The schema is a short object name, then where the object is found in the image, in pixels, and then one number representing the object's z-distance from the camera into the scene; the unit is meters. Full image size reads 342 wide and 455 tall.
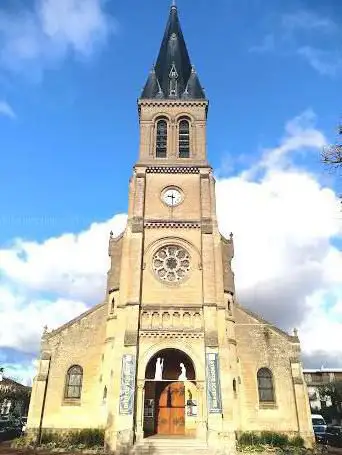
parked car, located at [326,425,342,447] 27.42
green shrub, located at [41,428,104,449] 20.95
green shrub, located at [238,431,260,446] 21.38
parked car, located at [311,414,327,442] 28.18
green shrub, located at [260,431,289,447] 21.41
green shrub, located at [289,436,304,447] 21.77
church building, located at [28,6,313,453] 21.19
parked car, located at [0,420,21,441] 28.77
